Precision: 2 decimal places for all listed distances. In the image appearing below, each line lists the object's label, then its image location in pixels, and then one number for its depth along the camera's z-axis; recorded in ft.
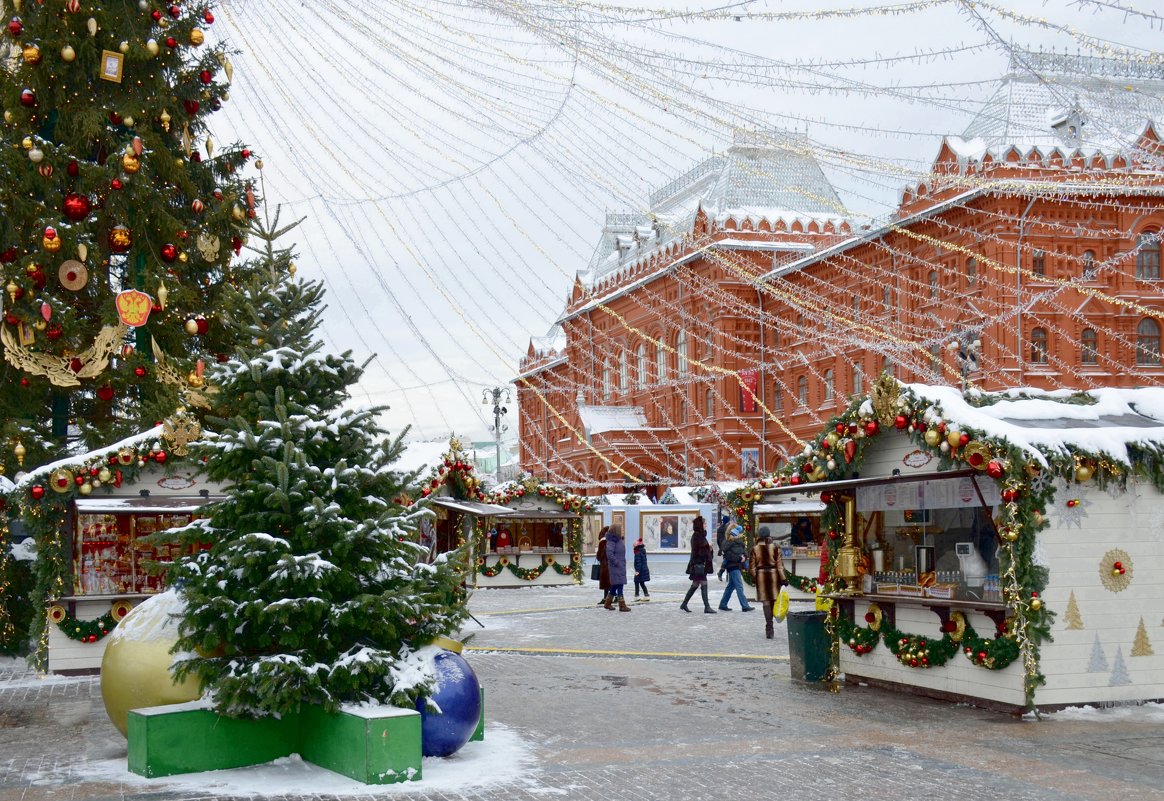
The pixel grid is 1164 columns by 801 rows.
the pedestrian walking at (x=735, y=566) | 79.82
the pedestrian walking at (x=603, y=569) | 84.33
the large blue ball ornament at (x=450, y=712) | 30.89
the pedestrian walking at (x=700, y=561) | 80.59
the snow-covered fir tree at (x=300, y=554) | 30.07
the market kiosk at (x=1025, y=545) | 37.76
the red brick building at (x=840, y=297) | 130.82
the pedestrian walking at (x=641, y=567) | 94.94
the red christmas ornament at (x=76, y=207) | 55.42
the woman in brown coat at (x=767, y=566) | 61.26
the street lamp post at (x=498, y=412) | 202.08
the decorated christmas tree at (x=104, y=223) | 54.95
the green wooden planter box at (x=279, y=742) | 28.55
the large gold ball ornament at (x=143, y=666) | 30.91
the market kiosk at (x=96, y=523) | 50.24
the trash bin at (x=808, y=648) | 45.91
